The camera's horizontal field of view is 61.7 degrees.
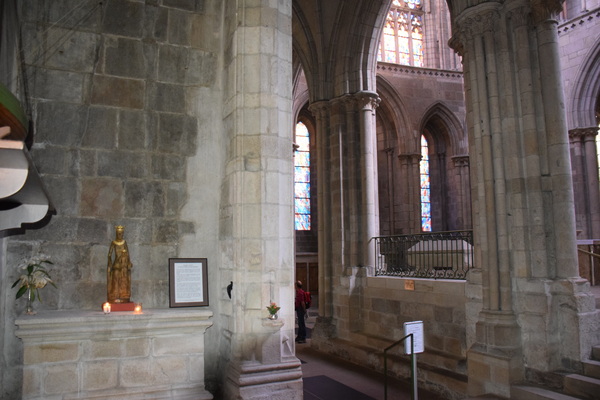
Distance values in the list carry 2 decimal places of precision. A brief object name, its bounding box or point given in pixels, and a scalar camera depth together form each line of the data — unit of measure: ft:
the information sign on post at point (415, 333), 16.52
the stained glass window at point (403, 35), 65.46
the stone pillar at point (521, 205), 22.66
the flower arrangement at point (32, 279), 15.52
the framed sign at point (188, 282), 18.08
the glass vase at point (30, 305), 15.62
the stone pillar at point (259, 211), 16.15
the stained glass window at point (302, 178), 66.90
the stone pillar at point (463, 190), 63.10
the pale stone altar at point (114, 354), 15.05
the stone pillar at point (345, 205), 38.45
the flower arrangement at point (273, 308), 15.83
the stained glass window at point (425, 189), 65.92
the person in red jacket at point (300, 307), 39.75
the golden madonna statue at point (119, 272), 16.87
